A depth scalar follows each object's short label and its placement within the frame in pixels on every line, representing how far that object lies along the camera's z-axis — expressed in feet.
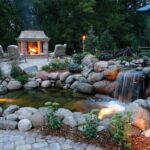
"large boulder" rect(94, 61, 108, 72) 36.73
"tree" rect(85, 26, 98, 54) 53.95
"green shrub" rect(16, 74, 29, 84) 38.29
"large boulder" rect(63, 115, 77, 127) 17.41
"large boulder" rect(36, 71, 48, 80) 40.45
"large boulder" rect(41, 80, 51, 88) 38.74
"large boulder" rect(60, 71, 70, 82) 39.96
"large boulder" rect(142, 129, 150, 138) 15.59
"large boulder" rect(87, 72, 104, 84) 35.27
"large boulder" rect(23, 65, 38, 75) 42.46
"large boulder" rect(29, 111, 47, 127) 17.84
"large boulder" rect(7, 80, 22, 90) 36.96
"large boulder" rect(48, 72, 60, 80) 40.49
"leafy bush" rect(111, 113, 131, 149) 14.32
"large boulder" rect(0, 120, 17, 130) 17.83
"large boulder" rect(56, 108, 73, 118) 18.79
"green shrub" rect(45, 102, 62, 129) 16.89
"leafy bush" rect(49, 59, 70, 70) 44.78
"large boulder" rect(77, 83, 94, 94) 34.30
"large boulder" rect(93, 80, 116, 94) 33.41
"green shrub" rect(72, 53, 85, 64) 47.01
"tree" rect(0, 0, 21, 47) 73.05
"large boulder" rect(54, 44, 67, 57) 59.00
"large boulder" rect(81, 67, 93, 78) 37.79
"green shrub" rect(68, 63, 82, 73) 41.22
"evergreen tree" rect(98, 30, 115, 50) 50.76
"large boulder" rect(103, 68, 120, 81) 33.94
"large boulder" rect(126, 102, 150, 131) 16.46
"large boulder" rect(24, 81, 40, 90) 37.81
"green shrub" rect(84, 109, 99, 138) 15.57
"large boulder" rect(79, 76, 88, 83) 36.65
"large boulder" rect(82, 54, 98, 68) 43.05
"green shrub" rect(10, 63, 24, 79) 39.55
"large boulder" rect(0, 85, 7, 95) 35.23
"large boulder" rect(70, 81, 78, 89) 37.10
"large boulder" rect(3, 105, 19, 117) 21.07
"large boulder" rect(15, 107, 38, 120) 18.83
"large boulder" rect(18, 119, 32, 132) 17.51
